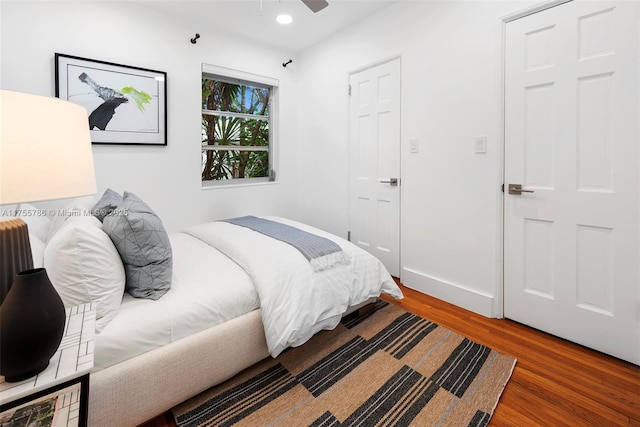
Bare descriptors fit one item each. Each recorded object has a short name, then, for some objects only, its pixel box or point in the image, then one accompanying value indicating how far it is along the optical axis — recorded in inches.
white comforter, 64.2
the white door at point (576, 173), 68.4
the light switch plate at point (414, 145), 108.7
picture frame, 100.5
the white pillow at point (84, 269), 48.4
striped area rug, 56.3
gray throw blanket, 76.3
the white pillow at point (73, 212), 71.5
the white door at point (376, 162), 117.7
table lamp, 30.3
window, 139.8
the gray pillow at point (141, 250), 57.3
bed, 49.1
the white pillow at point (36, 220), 71.1
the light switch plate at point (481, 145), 90.4
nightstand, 30.6
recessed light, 120.1
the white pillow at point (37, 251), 54.4
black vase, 30.4
